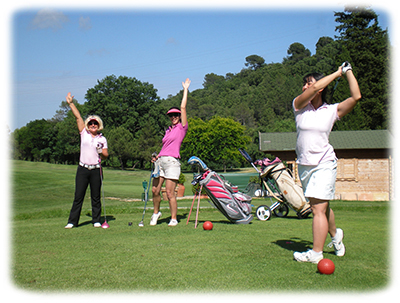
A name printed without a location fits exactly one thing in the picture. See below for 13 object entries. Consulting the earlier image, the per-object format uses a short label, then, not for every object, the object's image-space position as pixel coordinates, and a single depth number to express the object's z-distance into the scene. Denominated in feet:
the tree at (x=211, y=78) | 536.01
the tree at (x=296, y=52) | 440.37
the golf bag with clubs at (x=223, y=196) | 22.90
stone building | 69.00
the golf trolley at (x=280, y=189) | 26.46
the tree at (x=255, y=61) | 555.65
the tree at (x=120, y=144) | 195.62
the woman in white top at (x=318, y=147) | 13.26
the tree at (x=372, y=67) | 138.00
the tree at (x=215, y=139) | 230.89
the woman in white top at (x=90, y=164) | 22.22
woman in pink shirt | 22.33
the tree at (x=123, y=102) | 231.30
